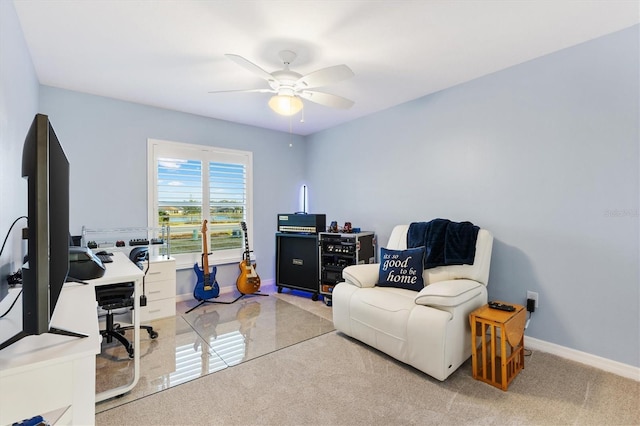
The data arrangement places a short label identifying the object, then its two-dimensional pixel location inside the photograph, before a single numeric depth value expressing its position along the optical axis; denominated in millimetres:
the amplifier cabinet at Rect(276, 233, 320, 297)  3801
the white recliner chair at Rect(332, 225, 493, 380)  1971
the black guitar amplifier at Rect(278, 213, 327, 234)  3822
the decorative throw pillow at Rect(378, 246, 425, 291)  2566
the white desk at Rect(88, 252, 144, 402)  1708
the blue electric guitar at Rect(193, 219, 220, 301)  3562
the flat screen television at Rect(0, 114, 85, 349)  818
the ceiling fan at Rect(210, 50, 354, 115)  1975
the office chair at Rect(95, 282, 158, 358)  2172
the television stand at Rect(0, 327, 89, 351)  856
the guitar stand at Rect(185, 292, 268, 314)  3473
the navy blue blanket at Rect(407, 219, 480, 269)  2539
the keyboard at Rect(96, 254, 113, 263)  2195
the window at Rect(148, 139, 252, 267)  3588
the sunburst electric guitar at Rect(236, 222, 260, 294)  3805
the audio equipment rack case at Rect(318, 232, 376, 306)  3465
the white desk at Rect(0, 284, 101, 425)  771
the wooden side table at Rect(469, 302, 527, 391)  1908
